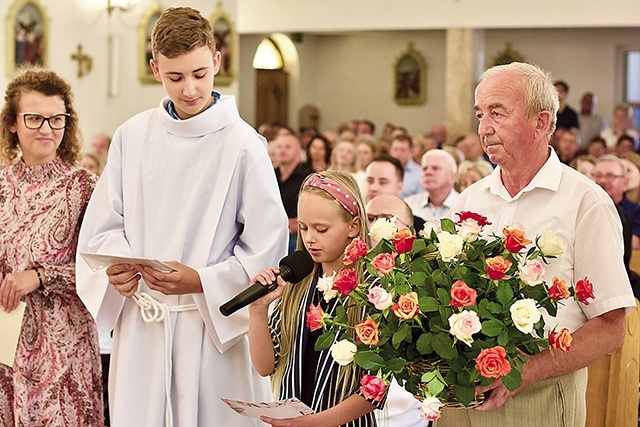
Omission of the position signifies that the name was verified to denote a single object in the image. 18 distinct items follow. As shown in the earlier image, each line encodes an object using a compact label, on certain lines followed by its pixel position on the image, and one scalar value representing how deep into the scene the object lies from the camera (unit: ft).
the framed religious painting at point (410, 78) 74.08
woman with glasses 12.67
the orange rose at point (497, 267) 8.57
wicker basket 8.68
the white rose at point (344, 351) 8.89
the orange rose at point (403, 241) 9.05
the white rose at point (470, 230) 8.95
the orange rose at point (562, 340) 8.59
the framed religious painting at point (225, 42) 57.57
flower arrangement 8.47
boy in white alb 11.42
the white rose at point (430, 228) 9.28
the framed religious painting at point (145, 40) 54.39
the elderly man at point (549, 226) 9.45
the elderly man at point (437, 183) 28.43
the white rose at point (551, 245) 8.84
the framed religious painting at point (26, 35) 46.14
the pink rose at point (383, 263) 8.87
